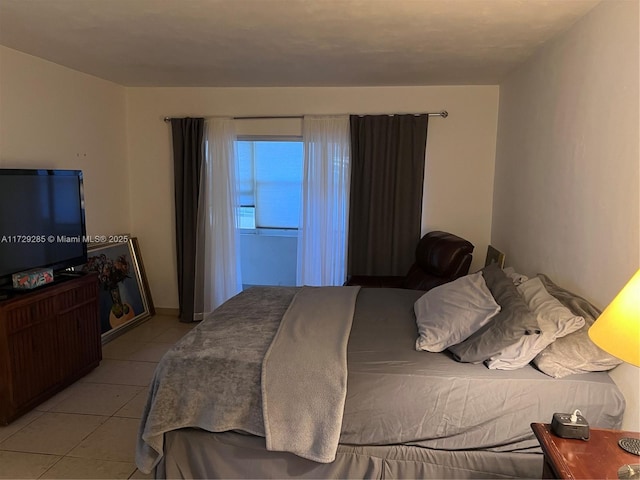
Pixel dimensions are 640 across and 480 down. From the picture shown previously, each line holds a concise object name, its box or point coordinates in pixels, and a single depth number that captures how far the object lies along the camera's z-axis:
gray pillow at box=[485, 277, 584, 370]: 1.98
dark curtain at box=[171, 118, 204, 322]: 4.44
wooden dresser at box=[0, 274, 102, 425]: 2.71
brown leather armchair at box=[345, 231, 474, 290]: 3.50
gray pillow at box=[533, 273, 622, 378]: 1.96
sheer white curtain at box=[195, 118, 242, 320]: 4.44
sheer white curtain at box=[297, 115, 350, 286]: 4.32
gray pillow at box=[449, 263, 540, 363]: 2.01
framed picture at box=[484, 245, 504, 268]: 3.62
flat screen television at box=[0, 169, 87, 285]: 2.79
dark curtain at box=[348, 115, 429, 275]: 4.24
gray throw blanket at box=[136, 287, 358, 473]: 1.95
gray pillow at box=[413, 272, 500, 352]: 2.26
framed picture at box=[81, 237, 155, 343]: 4.09
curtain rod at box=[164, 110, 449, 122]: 4.23
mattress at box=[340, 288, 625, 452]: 1.91
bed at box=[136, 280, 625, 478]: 1.93
